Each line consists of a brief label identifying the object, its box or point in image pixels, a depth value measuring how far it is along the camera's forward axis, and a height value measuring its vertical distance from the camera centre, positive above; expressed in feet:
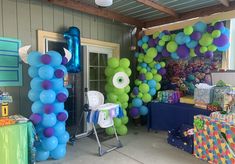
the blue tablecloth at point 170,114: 11.00 -2.50
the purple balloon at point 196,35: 10.39 +2.52
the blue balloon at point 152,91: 13.48 -0.98
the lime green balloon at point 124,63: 12.09 +1.04
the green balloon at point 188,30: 10.59 +2.88
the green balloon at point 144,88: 13.11 -0.73
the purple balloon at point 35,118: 8.25 -1.86
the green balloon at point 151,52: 12.82 +1.89
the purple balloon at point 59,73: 8.55 +0.27
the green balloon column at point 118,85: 11.97 -0.47
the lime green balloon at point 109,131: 12.67 -3.78
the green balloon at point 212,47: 10.19 +1.78
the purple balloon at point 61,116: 8.94 -1.91
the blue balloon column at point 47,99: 8.32 -1.00
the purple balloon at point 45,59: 8.23 +0.91
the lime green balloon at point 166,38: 11.96 +2.72
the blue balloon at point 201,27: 10.37 +3.01
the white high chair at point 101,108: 10.20 -1.74
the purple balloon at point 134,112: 13.46 -2.57
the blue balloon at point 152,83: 13.32 -0.37
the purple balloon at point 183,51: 11.21 +1.72
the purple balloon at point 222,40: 9.74 +2.09
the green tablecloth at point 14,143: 7.18 -2.72
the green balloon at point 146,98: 13.26 -1.49
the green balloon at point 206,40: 10.02 +2.20
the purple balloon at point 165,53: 12.31 +1.76
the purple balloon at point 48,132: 8.53 -2.57
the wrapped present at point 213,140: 8.06 -3.04
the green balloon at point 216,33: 9.71 +2.46
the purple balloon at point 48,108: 8.39 -1.41
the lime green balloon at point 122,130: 12.68 -3.71
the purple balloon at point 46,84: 8.27 -0.26
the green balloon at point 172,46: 11.53 +2.09
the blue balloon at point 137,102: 13.33 -1.80
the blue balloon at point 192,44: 10.70 +2.10
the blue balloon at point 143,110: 13.46 -2.42
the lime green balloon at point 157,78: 13.47 +0.01
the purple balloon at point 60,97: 8.74 -0.91
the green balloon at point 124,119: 12.82 -3.01
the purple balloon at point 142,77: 13.42 +0.09
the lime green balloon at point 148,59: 13.26 +1.44
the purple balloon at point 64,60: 9.41 +0.97
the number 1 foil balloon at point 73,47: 10.74 +1.92
